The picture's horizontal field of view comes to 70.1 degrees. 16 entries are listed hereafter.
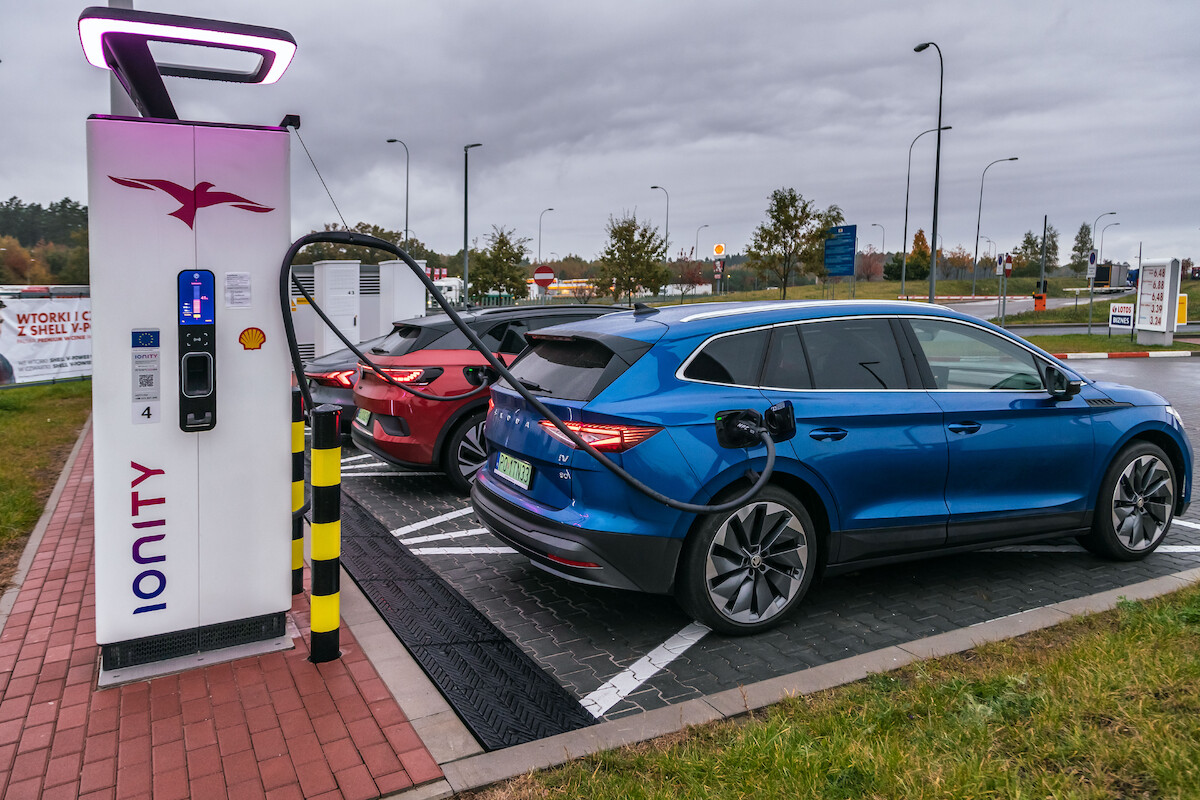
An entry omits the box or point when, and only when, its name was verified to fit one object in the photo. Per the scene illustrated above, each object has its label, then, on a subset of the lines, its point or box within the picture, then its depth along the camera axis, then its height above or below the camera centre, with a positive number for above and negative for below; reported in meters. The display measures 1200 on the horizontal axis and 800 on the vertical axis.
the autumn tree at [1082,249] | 85.92 +7.95
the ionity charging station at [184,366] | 3.49 -0.26
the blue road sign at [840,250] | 34.09 +2.85
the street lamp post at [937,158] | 24.50 +4.71
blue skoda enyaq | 4.04 -0.68
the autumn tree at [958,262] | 98.62 +7.24
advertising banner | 14.52 -0.68
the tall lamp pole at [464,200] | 36.34 +4.69
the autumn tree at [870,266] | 96.44 +6.43
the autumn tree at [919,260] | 79.31 +6.03
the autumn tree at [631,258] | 43.53 +2.93
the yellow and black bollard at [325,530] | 3.74 -0.98
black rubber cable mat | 3.45 -1.63
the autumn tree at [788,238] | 34.41 +3.27
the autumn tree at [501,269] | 46.12 +2.37
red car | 7.05 -0.81
